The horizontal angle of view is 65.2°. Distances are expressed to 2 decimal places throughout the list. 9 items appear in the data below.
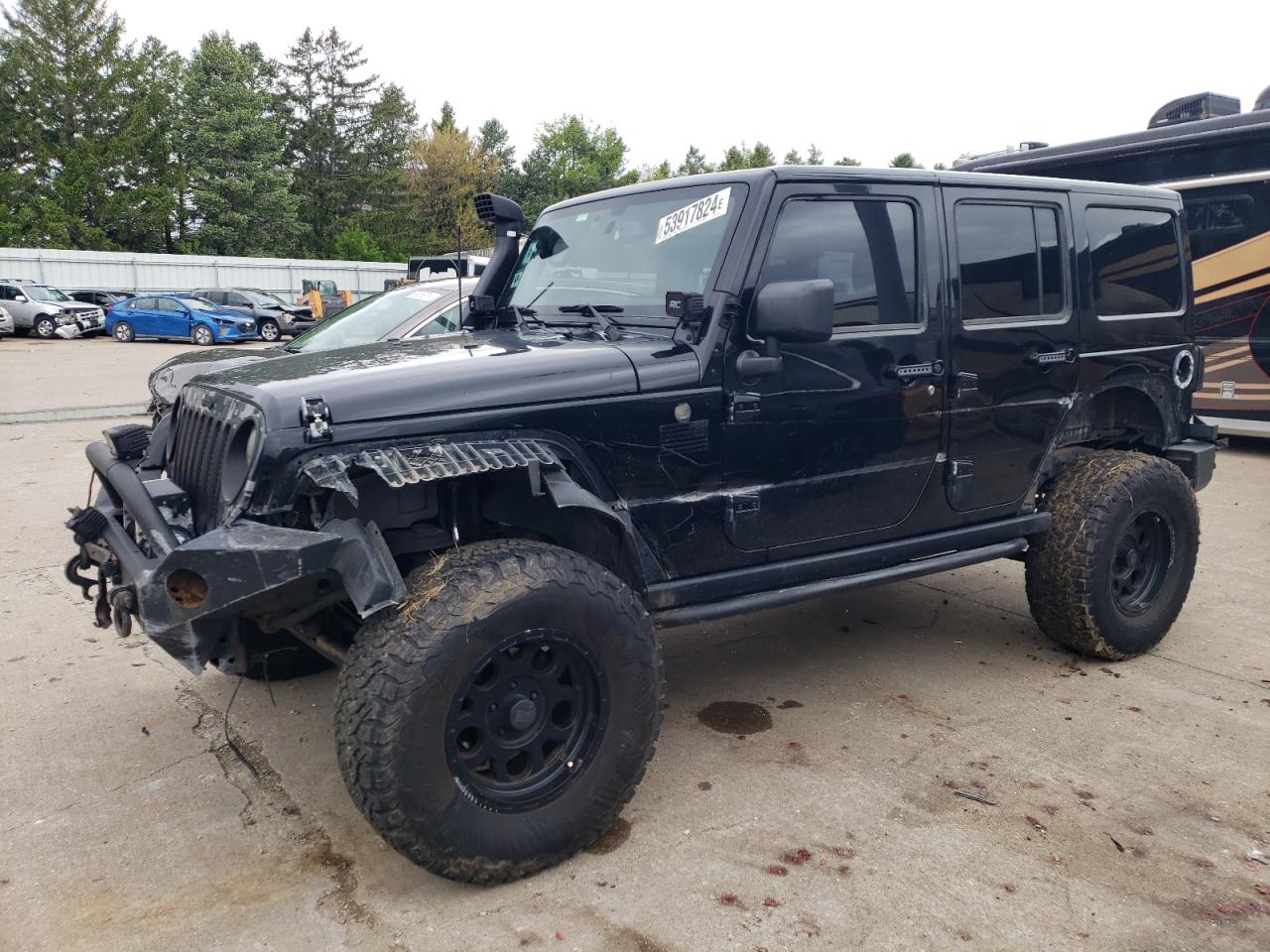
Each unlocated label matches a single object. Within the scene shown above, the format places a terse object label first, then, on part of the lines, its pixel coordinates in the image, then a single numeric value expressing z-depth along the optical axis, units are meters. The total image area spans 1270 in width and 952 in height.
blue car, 27.77
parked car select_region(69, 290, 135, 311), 31.32
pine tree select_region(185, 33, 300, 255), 49.28
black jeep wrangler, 2.69
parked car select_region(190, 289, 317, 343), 28.92
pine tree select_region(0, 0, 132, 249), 44.16
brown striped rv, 9.49
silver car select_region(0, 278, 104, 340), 28.66
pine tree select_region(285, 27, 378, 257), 59.00
